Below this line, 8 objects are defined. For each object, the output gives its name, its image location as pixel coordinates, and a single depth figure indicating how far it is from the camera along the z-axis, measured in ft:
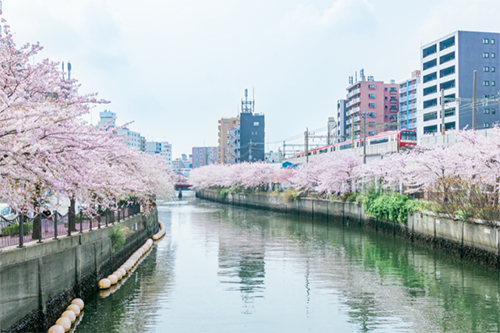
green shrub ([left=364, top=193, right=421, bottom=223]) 104.78
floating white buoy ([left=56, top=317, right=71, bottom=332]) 43.37
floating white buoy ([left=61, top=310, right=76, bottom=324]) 45.42
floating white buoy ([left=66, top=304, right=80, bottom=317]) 48.06
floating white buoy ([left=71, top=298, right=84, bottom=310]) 50.08
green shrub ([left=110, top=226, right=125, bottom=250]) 73.67
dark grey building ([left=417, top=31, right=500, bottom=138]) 225.15
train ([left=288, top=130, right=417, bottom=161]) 136.80
